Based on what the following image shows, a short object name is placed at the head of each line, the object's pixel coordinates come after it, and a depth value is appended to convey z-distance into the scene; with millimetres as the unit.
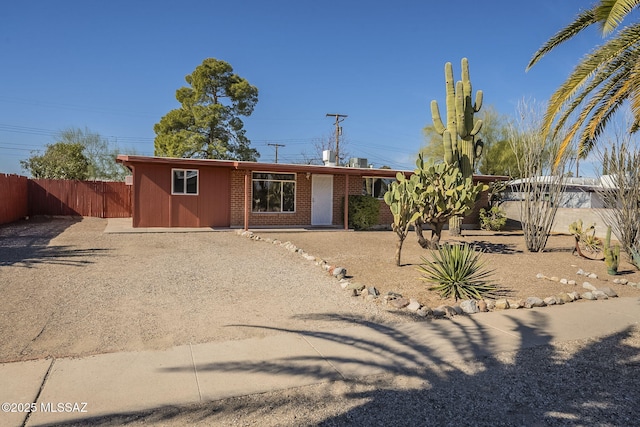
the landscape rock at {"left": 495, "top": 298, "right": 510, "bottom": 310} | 6609
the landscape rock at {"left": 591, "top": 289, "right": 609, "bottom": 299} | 7423
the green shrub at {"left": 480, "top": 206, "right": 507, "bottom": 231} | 18953
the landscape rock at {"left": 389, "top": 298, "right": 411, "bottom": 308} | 6461
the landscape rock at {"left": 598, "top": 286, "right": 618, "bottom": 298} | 7576
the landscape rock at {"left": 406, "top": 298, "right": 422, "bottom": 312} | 6281
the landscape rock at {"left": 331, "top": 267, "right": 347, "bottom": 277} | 8320
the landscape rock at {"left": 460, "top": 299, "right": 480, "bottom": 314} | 6344
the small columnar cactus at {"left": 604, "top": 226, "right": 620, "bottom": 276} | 9391
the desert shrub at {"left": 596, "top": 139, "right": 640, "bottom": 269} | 10500
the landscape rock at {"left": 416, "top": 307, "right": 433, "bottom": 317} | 6102
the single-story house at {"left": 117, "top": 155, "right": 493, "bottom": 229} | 15516
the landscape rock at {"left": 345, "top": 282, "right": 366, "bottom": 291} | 7320
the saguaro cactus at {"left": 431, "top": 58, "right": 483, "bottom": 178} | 14203
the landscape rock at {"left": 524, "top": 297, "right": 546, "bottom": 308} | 6746
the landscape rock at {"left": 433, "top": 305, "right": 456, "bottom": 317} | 6117
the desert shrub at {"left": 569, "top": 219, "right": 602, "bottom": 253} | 11859
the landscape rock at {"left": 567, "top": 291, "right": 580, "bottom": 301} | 7252
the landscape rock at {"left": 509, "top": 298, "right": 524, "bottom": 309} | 6673
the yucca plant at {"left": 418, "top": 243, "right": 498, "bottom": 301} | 7125
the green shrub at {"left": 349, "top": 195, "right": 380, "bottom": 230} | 17812
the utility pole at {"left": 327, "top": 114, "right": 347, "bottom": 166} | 36881
